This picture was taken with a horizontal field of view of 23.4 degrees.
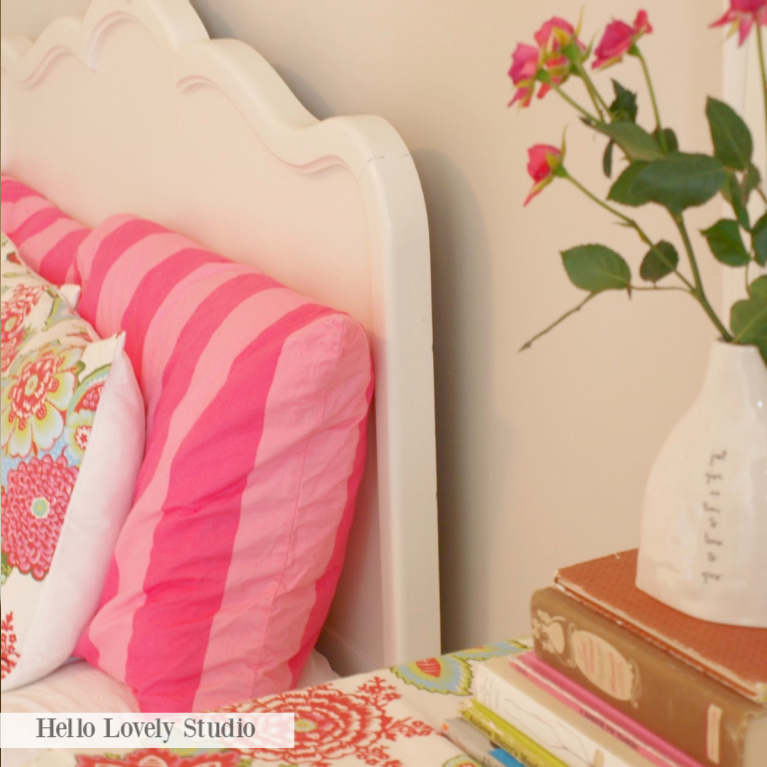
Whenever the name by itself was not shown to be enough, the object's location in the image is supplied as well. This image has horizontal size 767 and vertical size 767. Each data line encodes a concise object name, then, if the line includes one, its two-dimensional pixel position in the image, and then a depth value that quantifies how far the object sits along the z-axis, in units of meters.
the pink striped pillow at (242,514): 1.74
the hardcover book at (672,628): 1.19
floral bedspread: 1.34
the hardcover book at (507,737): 1.27
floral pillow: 1.84
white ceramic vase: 1.22
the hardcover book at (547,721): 1.23
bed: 1.76
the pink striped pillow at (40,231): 2.76
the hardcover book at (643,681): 1.17
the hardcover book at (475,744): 1.30
